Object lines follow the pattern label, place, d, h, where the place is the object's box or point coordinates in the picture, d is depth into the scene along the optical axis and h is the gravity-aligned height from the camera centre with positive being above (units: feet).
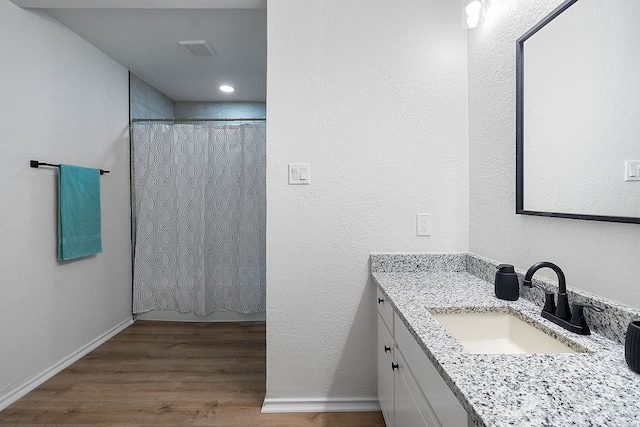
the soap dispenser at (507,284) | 4.16 -0.90
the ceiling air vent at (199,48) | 8.96 +4.59
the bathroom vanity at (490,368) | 2.03 -1.17
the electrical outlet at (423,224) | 6.04 -0.21
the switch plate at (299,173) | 5.98 +0.71
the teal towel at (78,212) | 7.68 +0.02
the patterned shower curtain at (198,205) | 10.30 +0.25
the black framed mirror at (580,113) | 3.00 +1.05
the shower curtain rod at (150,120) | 10.39 +2.95
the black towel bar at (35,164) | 6.97 +1.06
